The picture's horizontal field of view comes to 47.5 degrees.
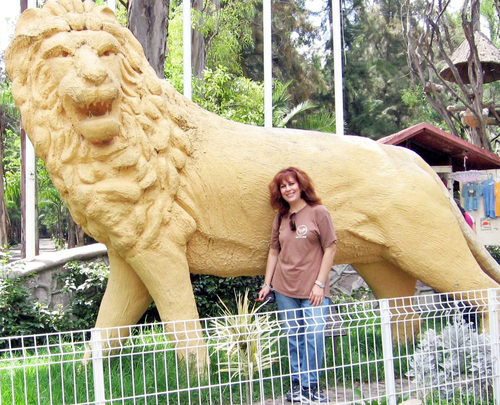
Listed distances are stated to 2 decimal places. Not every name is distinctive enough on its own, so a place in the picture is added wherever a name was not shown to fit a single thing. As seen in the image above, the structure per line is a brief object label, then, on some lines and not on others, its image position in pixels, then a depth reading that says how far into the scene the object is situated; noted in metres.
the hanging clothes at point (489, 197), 6.85
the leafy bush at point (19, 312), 5.31
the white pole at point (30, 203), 6.04
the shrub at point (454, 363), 3.38
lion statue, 3.43
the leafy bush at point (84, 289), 5.77
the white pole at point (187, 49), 6.00
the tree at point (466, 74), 9.30
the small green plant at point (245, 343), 2.82
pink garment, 6.37
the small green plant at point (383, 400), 3.57
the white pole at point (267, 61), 6.14
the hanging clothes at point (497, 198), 6.79
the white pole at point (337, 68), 6.43
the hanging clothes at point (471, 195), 6.98
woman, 3.59
